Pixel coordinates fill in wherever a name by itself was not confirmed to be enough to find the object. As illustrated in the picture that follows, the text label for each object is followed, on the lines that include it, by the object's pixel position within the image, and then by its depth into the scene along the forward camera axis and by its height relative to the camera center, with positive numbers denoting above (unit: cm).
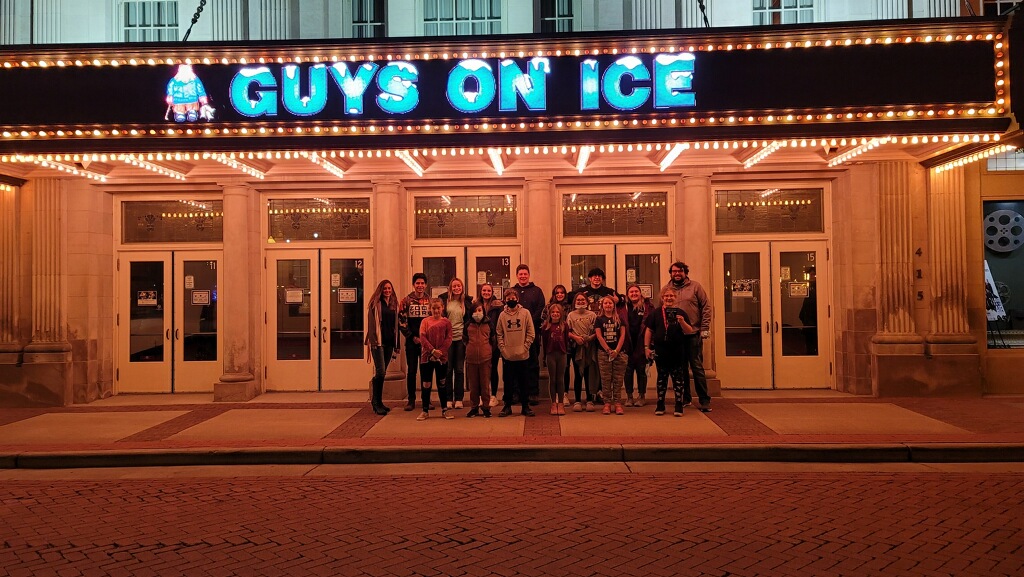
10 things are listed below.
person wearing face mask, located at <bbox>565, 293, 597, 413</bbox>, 1022 -63
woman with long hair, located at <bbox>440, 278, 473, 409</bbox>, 1033 -29
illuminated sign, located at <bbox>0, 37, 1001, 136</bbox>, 935 +284
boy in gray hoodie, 1005 -49
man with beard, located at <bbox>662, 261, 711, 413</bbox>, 1027 -24
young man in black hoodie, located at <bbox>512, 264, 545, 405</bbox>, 1073 -2
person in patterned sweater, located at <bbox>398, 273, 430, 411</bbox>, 1042 -19
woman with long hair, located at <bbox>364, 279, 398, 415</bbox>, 1048 -44
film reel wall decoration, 1172 +105
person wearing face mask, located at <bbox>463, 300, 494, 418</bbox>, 1005 -79
